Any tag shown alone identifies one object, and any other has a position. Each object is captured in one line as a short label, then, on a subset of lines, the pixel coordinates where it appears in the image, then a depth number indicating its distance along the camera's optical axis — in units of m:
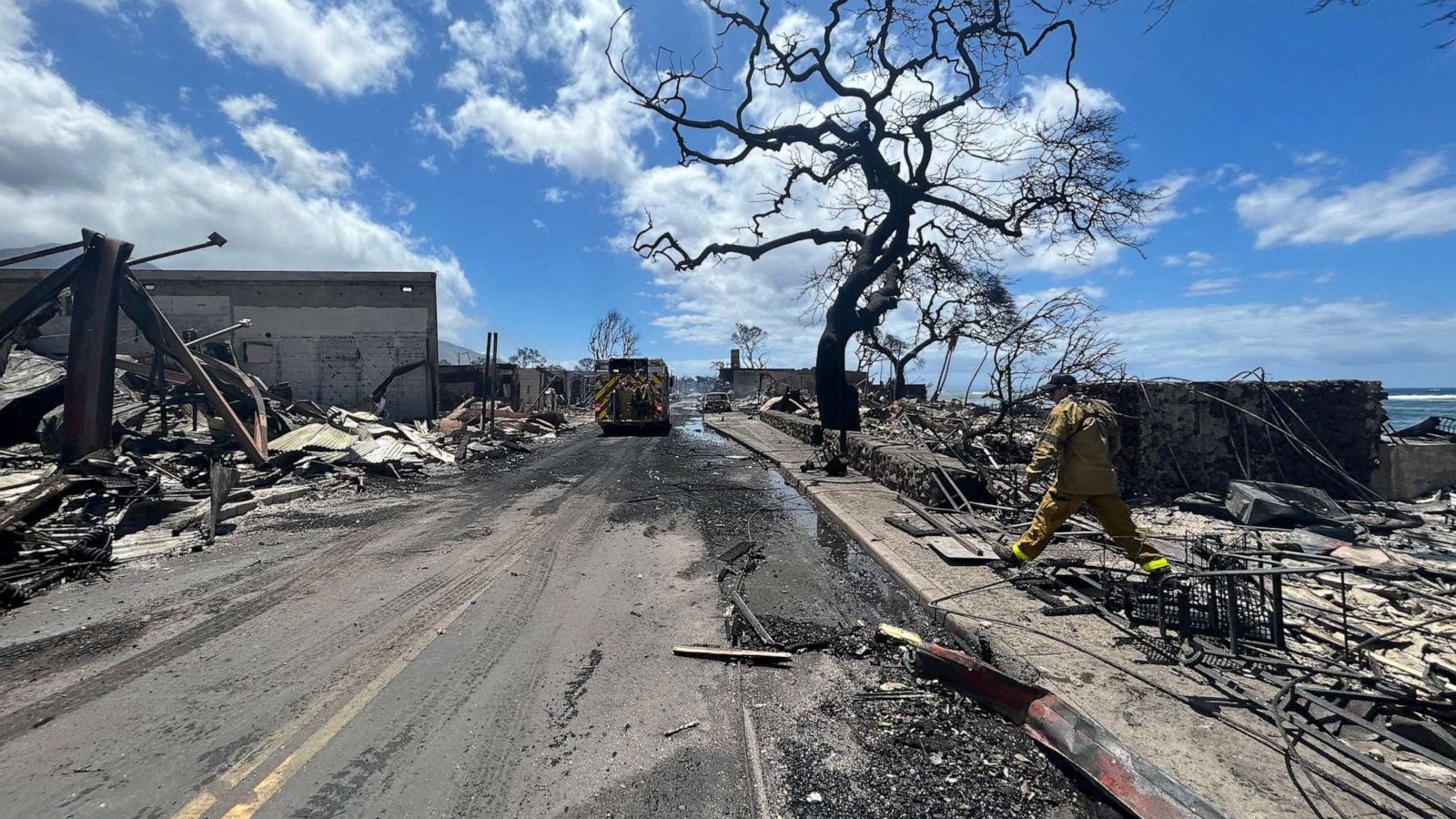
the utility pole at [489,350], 18.19
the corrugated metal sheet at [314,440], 11.76
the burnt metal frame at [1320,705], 2.38
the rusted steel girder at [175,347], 11.03
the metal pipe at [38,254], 9.62
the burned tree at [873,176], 13.91
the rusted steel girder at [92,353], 9.11
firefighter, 4.85
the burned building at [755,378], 53.12
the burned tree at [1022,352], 9.27
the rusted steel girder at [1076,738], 2.43
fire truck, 22.86
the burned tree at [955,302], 18.36
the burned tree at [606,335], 71.06
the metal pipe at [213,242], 11.65
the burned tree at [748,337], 79.50
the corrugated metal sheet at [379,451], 12.22
